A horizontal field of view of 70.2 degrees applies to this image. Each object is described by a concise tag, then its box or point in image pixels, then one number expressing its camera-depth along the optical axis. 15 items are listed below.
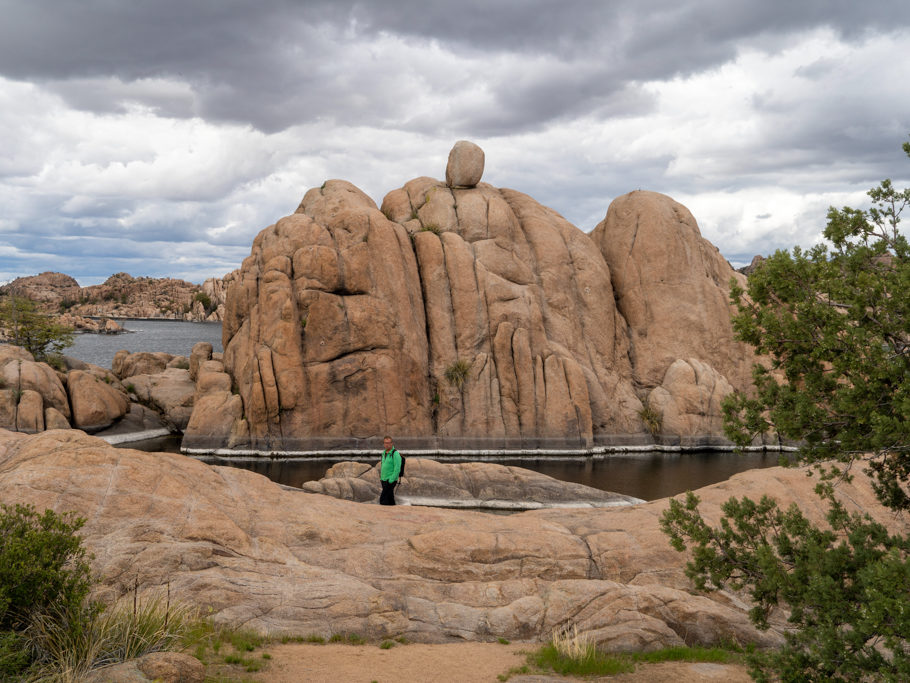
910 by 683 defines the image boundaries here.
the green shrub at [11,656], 8.45
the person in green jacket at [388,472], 25.02
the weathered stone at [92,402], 46.81
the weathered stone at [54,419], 43.66
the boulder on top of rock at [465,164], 55.41
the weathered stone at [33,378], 44.37
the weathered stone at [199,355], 56.47
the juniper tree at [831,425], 8.73
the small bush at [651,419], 50.78
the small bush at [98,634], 9.27
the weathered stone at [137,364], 61.88
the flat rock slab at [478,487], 32.25
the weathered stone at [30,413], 42.62
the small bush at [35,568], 9.17
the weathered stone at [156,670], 9.15
